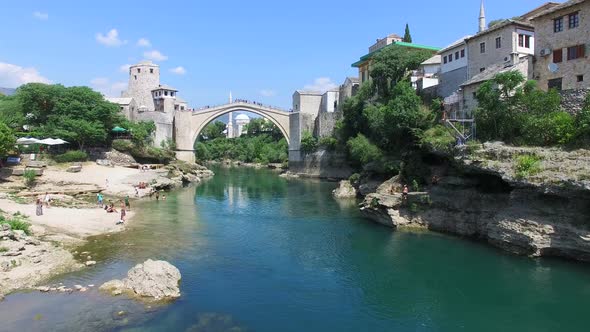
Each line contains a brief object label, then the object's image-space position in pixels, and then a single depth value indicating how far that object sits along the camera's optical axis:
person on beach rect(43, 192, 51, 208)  28.87
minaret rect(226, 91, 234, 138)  128.00
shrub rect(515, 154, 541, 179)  20.23
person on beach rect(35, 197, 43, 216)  25.47
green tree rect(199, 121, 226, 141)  107.81
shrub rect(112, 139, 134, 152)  51.53
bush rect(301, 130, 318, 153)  61.47
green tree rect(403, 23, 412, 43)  59.22
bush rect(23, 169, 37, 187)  35.56
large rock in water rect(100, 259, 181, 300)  15.63
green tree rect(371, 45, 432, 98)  42.81
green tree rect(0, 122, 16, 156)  34.30
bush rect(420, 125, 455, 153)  26.34
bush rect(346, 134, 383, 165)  37.91
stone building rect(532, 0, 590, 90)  24.34
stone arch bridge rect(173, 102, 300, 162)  64.94
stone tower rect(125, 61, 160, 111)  70.88
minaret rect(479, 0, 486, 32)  39.76
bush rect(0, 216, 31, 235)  21.15
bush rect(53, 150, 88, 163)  44.28
